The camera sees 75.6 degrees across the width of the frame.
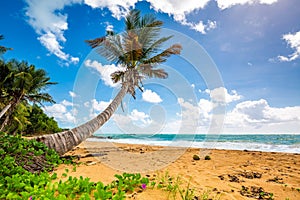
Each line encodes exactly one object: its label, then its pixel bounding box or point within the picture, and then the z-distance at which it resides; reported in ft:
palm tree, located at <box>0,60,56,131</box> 57.41
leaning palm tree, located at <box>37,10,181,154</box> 34.73
